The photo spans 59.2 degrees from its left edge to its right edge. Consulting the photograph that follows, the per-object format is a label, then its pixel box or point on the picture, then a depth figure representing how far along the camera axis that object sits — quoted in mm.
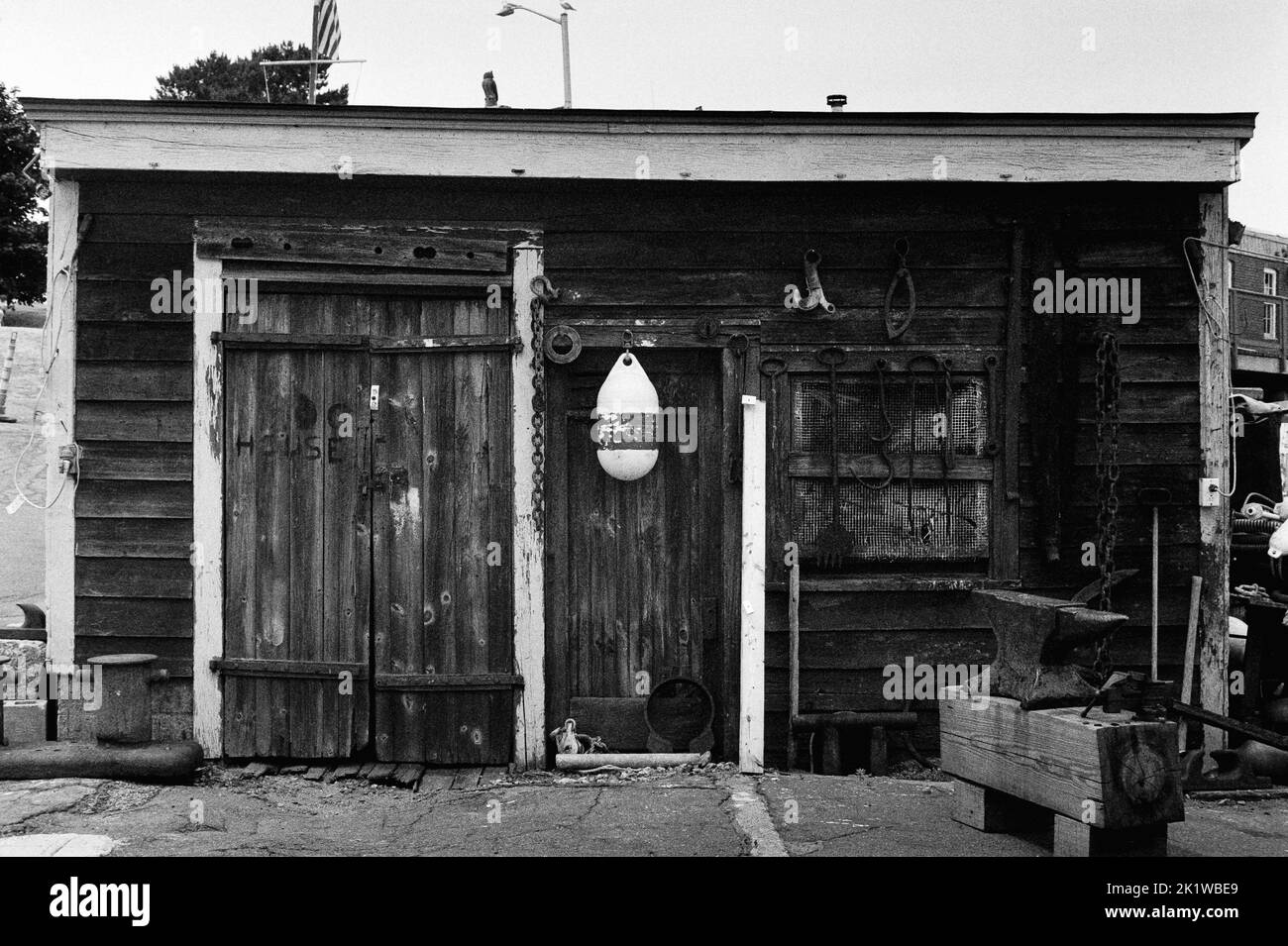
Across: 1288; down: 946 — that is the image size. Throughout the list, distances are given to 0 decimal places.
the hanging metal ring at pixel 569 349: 6160
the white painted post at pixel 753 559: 6176
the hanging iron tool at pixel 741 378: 6234
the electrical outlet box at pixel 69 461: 6069
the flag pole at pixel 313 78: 8613
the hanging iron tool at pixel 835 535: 6266
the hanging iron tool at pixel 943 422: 6271
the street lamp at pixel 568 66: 11337
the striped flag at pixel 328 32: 11156
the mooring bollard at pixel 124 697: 5582
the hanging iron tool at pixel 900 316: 6242
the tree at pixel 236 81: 37188
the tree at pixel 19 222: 23484
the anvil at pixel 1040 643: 4109
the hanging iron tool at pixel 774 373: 6273
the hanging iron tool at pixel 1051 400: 6246
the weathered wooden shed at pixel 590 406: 6137
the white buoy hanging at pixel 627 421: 6012
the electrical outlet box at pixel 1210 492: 6277
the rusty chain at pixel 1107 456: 4409
